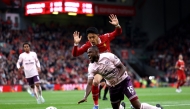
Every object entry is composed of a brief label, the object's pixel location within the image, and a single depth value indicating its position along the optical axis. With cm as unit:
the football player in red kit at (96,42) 1185
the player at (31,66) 1988
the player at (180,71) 3100
